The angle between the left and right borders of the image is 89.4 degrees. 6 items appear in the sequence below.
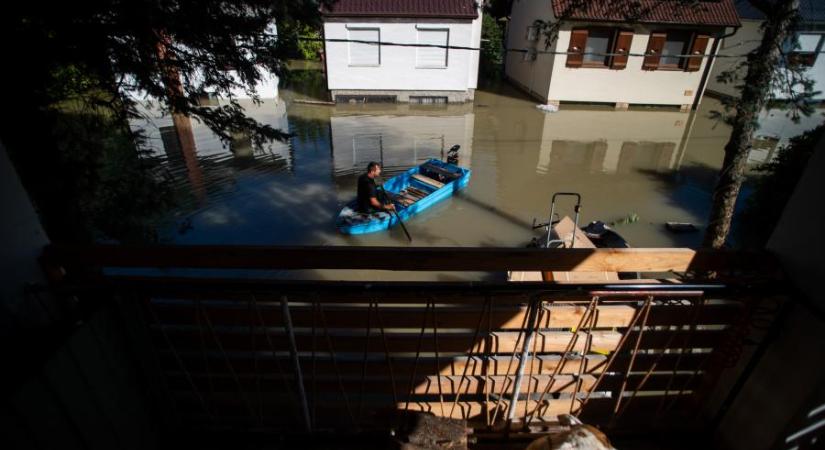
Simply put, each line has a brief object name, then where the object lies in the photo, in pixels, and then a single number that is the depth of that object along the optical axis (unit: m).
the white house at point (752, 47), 12.59
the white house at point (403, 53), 15.00
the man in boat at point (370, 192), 6.93
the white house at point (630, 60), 14.70
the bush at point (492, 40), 21.48
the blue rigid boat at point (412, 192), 7.12
